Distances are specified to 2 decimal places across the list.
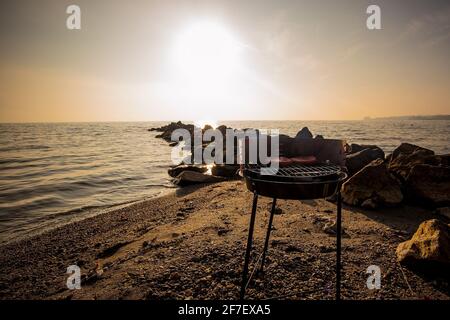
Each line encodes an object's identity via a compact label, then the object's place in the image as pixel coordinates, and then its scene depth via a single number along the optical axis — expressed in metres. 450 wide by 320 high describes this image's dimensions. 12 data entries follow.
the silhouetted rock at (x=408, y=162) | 7.85
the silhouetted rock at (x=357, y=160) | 9.29
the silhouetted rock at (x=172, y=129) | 49.00
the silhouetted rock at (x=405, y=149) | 11.03
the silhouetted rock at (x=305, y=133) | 13.57
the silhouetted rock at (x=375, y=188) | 6.68
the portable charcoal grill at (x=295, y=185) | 2.48
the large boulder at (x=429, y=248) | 3.55
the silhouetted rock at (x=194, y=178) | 12.88
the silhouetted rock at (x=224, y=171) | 13.46
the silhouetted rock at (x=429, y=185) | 6.62
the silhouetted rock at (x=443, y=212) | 6.25
